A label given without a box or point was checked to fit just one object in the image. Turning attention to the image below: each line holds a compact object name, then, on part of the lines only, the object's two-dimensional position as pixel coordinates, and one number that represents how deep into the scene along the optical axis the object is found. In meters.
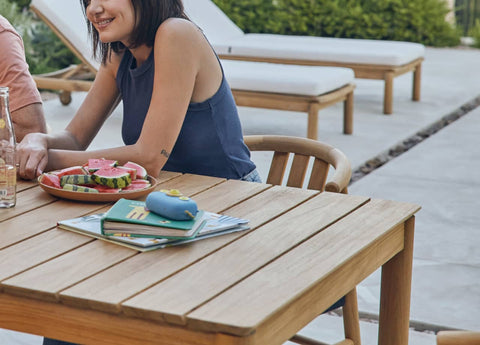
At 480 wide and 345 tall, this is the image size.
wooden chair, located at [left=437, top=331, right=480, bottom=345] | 2.06
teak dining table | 1.86
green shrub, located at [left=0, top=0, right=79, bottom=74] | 10.66
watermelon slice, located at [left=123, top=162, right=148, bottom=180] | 2.84
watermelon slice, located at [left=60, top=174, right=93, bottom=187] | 2.72
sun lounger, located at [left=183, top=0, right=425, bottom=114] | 8.77
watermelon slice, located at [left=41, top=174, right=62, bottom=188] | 2.73
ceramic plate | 2.65
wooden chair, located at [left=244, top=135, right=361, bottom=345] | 3.03
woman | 3.02
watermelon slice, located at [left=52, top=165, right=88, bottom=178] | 2.80
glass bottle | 2.55
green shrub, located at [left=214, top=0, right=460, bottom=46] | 14.74
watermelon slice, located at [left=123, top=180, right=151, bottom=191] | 2.74
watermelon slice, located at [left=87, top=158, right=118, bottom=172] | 2.78
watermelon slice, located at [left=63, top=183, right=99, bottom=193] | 2.66
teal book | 2.26
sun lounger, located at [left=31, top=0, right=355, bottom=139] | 7.33
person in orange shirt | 3.66
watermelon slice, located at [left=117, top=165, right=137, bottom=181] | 2.79
